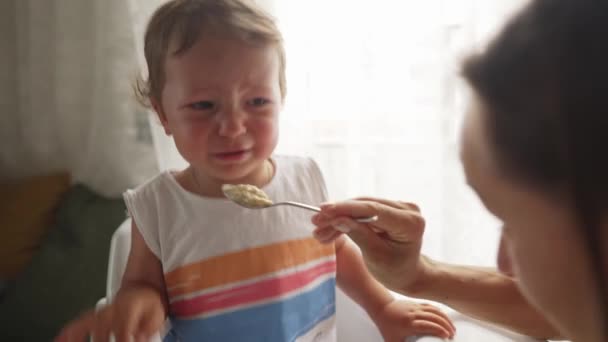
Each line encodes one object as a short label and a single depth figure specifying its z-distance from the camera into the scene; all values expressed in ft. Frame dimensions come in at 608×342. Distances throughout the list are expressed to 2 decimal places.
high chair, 2.10
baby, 2.04
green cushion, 3.82
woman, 0.87
